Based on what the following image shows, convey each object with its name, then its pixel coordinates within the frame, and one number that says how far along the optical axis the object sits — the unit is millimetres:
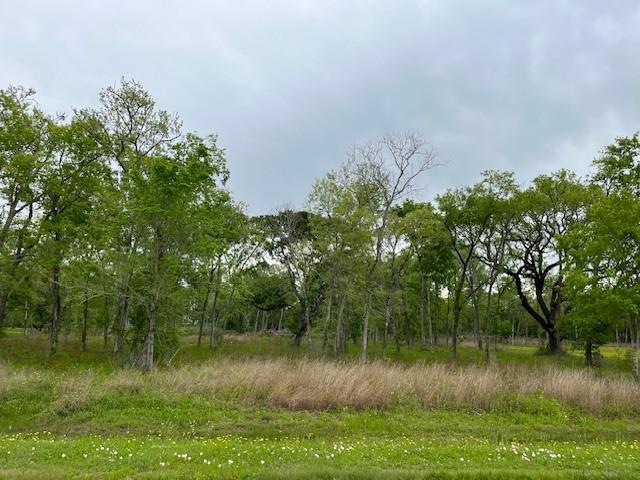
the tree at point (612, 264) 17688
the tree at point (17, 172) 23453
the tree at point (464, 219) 31859
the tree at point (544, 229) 30453
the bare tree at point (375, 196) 25188
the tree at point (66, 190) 24609
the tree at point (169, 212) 15891
